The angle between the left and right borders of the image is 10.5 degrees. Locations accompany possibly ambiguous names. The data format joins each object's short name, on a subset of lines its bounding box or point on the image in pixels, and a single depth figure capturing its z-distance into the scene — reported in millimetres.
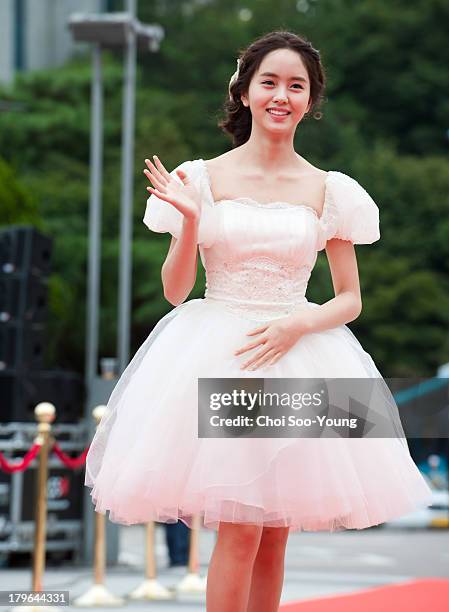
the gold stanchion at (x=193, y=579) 16336
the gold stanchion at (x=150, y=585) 15948
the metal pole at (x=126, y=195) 26820
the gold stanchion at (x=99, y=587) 15120
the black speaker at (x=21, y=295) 22172
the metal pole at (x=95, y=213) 25364
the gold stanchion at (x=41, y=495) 14051
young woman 6865
